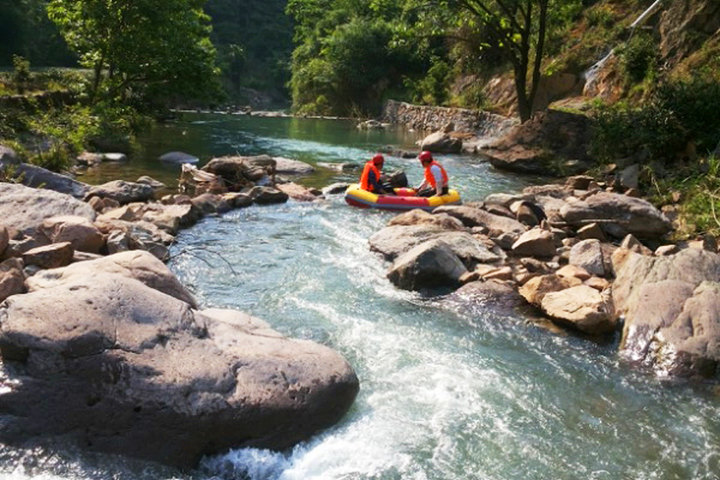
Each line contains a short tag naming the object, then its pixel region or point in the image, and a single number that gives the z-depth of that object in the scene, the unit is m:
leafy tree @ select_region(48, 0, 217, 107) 18.22
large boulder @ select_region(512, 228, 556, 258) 8.77
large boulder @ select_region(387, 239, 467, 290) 7.77
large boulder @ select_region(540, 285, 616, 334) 6.49
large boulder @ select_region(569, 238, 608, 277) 7.91
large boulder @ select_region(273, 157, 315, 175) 16.22
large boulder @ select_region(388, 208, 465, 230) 10.00
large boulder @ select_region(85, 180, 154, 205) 11.05
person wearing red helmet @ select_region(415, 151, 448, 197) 12.13
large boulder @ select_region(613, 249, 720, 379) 5.80
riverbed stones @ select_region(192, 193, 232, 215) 11.32
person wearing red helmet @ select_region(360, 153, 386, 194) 12.36
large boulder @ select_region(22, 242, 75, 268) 6.35
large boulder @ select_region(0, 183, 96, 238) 7.38
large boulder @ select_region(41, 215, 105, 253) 7.28
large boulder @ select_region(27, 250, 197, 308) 5.38
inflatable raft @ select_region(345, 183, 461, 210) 11.95
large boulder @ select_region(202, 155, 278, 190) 13.66
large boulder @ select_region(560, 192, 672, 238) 9.36
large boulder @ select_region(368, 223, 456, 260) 8.97
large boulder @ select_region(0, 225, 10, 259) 6.05
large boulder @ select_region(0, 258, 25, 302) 5.23
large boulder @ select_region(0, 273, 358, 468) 4.08
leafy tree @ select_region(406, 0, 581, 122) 19.05
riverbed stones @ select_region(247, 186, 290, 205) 12.50
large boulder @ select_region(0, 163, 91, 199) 10.31
